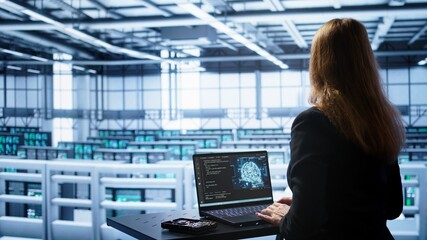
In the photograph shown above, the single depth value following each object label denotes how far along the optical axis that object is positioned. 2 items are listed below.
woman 1.68
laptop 2.30
